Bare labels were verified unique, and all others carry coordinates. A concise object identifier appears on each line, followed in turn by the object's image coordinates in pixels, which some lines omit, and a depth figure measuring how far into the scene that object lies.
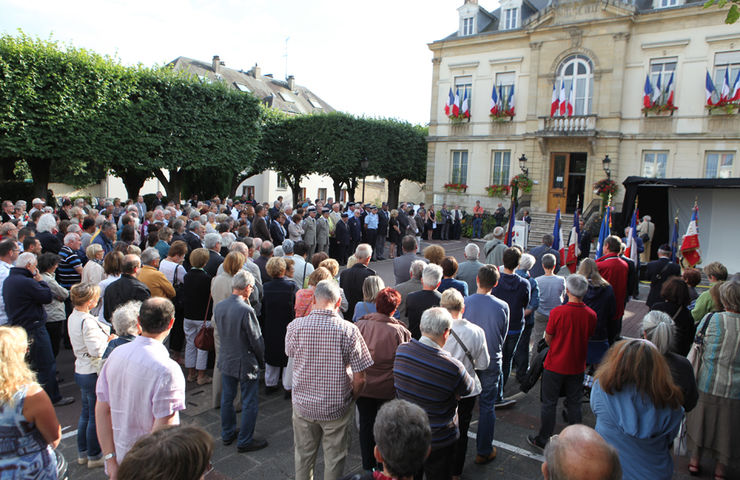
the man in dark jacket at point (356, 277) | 6.08
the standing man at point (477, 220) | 23.61
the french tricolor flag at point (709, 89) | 19.03
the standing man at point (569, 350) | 4.48
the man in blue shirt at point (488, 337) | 4.50
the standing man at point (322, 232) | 13.88
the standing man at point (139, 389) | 3.03
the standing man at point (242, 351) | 4.59
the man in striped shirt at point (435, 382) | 3.27
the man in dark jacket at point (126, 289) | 5.16
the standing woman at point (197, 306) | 6.06
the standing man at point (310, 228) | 13.45
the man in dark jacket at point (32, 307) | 5.07
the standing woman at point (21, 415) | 2.69
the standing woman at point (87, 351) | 4.25
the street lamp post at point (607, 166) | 20.94
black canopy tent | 14.17
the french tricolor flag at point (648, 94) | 20.38
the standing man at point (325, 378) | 3.61
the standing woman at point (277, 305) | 5.52
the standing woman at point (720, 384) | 4.13
